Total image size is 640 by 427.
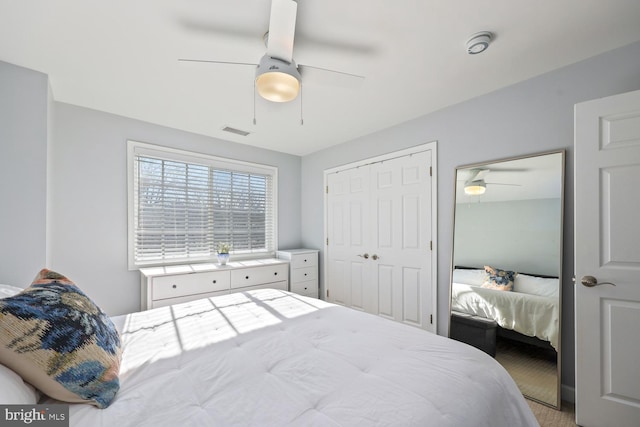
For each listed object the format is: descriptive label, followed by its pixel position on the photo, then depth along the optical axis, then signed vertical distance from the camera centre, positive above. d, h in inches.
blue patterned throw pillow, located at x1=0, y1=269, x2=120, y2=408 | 33.8 -17.4
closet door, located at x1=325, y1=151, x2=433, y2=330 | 116.9 -11.1
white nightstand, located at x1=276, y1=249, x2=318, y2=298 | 151.9 -31.2
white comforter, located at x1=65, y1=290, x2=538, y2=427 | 35.1 -25.6
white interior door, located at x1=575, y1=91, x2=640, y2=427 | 64.2 -10.7
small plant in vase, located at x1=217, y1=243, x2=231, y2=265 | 134.9 -18.9
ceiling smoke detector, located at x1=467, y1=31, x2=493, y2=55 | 68.1 +43.8
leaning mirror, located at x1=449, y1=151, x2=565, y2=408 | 82.7 -16.6
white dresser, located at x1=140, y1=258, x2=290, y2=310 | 110.6 -29.4
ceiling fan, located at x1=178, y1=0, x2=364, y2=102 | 56.4 +33.8
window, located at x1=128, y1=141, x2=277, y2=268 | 123.3 +4.4
